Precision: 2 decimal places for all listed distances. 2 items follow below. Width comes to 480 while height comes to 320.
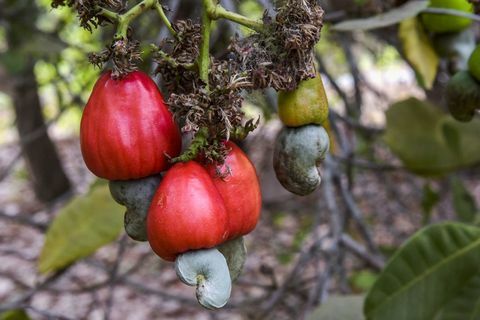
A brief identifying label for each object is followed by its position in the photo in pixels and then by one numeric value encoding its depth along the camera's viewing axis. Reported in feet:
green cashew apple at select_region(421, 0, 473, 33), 2.98
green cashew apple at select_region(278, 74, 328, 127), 2.35
